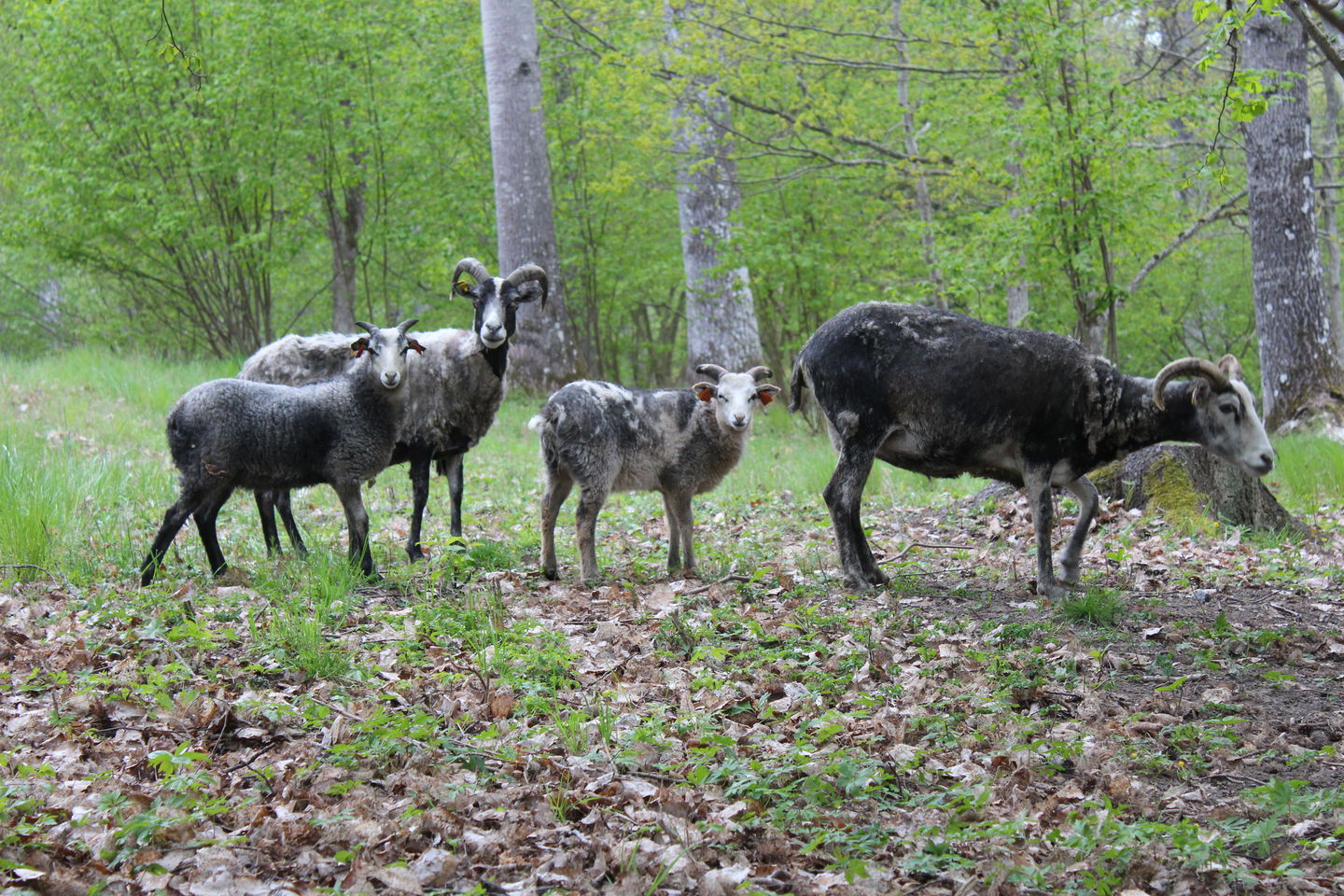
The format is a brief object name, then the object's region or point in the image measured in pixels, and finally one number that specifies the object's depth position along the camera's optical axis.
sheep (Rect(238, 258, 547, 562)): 9.25
